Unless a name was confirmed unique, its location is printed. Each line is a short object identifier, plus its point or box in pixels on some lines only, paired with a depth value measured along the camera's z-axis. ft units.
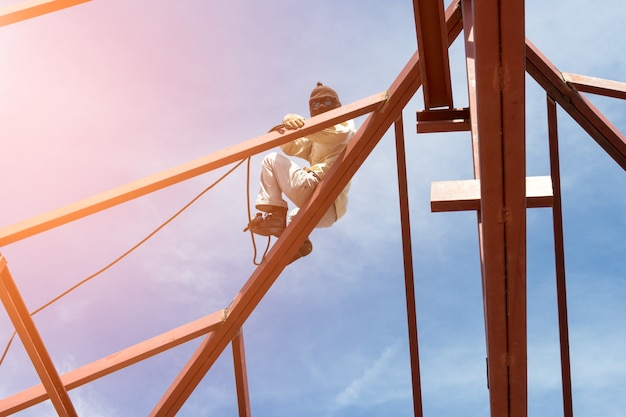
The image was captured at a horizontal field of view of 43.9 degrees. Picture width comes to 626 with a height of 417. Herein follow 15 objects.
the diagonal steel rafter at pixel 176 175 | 22.13
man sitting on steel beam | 26.22
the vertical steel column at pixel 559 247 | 27.16
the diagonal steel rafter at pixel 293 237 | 25.52
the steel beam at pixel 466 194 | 18.49
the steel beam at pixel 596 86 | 26.61
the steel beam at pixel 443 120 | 25.26
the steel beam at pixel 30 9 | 18.20
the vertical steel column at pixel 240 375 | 26.11
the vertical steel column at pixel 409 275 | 26.84
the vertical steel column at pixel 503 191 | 14.80
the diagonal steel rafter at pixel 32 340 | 21.38
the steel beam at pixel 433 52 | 22.76
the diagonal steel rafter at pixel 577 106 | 26.08
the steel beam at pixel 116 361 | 24.64
